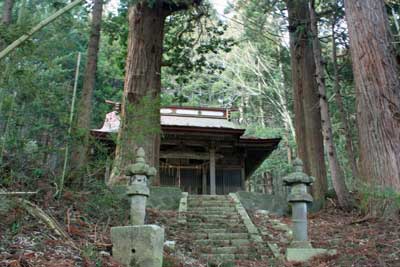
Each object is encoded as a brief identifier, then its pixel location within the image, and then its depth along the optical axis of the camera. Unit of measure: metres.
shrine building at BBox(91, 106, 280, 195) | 14.36
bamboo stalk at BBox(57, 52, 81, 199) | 5.01
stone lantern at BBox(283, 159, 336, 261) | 5.84
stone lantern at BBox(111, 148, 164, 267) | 4.05
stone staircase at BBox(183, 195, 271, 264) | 6.33
